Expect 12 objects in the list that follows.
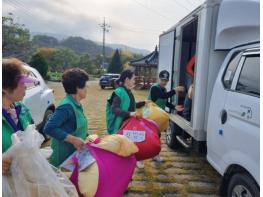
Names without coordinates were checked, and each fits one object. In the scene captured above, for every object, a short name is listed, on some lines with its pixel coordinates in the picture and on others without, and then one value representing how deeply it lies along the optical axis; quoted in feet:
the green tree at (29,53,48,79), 122.11
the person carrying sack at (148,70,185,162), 17.90
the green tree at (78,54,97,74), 235.61
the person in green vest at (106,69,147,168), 13.17
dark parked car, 94.34
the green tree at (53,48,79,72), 244.22
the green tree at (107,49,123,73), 159.33
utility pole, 203.46
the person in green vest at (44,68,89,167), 8.49
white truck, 9.21
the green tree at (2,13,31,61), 121.90
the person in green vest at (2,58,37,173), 6.48
